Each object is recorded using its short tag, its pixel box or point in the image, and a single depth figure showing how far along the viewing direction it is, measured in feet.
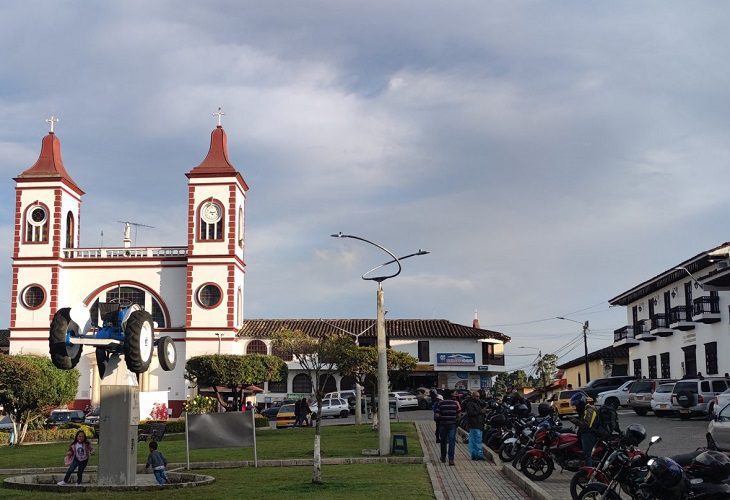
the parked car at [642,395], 124.57
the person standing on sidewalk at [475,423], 68.44
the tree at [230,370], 152.46
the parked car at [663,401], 115.34
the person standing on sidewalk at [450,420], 66.95
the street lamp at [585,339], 206.42
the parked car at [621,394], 139.42
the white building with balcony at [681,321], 141.18
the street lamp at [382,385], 75.46
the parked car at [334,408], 168.45
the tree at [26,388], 118.21
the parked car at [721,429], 60.70
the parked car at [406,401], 182.97
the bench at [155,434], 85.17
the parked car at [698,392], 109.19
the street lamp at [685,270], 140.38
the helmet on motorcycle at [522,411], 78.38
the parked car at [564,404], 134.32
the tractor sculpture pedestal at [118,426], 57.21
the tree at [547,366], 305.79
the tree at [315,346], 122.72
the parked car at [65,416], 154.71
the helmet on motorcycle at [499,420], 74.79
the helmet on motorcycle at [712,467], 33.19
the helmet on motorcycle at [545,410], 67.63
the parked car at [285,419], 147.43
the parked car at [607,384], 151.20
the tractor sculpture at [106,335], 58.13
